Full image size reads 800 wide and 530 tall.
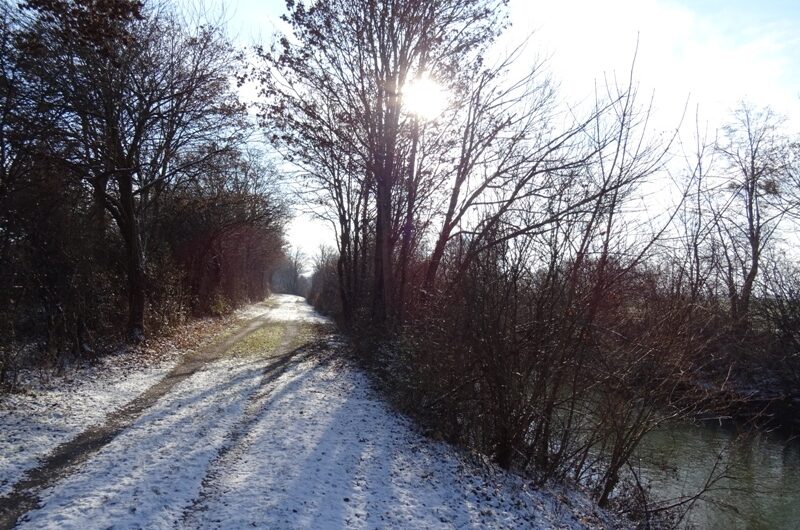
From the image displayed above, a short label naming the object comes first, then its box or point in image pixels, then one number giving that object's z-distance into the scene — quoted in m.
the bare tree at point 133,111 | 10.80
